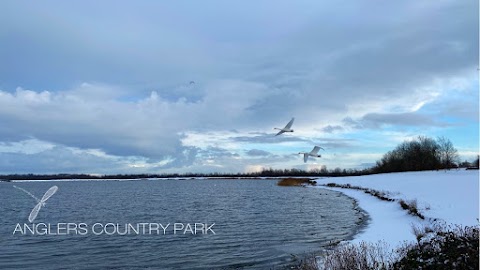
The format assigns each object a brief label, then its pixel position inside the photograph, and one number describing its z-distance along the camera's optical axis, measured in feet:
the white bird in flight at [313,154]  49.42
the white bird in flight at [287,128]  43.93
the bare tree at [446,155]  377.69
